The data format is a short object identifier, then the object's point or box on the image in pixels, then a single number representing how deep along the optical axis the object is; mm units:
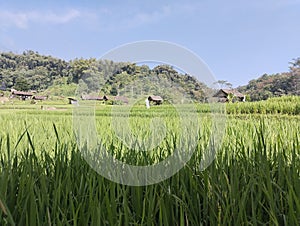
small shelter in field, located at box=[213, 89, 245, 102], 18011
